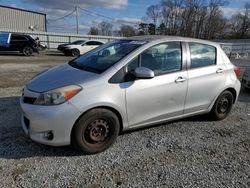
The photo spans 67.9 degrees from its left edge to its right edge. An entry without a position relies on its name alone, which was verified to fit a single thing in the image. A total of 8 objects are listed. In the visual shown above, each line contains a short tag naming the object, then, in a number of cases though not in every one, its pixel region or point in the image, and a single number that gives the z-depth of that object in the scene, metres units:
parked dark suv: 13.71
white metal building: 26.64
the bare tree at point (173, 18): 51.03
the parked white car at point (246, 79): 5.73
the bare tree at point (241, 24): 57.92
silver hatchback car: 2.38
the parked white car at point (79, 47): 15.66
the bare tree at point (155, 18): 55.17
